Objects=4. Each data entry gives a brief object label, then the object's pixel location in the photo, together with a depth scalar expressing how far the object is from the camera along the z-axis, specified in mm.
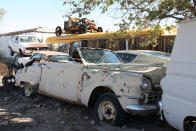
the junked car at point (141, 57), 7738
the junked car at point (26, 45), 15762
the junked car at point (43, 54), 8080
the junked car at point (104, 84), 3816
